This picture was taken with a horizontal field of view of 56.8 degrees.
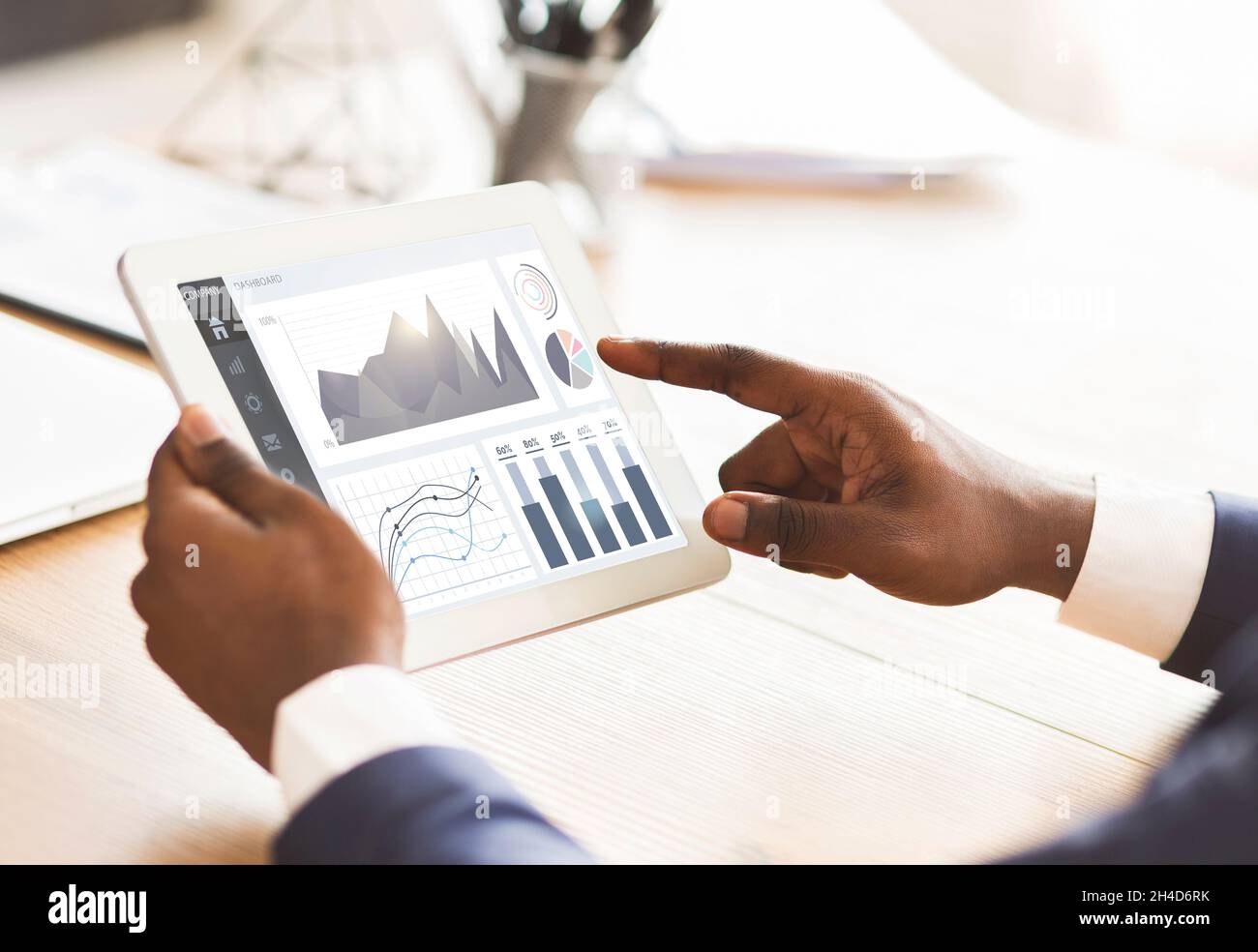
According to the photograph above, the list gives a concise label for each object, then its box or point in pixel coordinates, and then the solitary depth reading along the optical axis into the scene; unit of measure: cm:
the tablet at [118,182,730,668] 67
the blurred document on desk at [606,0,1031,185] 152
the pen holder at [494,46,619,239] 122
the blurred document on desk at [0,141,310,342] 100
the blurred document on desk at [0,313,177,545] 77
